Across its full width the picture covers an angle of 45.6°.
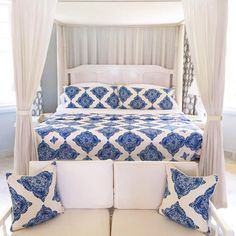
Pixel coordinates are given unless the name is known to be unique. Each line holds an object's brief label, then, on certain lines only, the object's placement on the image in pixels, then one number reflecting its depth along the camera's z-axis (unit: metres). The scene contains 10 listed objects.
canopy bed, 2.54
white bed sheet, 3.87
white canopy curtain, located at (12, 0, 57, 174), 2.52
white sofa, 2.05
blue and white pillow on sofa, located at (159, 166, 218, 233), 1.80
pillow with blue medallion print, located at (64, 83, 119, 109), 4.13
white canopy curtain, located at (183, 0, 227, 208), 2.50
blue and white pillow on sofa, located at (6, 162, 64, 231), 1.79
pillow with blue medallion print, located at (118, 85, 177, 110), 4.13
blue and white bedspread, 2.80
